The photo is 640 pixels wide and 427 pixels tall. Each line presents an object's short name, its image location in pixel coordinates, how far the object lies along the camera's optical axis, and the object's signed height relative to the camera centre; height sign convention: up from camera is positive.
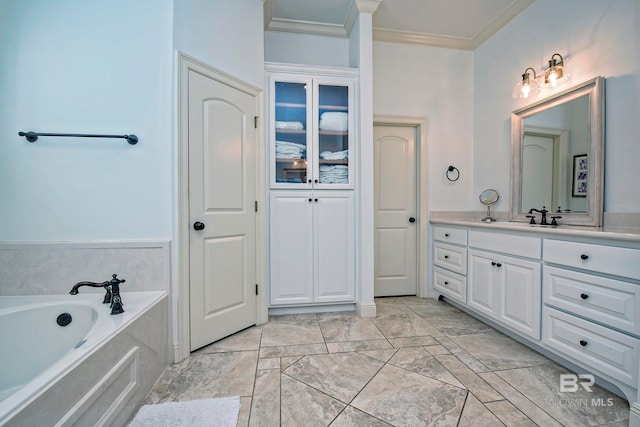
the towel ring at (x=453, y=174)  2.98 +0.38
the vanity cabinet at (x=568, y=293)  1.32 -0.52
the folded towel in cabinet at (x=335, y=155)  2.53 +0.50
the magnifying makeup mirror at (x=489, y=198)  2.69 +0.10
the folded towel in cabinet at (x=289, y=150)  2.44 +0.53
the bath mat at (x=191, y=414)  1.23 -0.98
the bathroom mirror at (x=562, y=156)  1.87 +0.42
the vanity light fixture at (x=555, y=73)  2.04 +1.05
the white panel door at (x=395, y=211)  2.98 -0.04
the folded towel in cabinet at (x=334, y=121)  2.52 +0.82
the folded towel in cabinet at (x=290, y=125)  2.44 +0.75
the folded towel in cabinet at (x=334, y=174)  2.51 +0.31
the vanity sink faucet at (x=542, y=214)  2.13 -0.05
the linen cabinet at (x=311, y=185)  2.43 +0.21
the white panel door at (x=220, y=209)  1.84 -0.01
